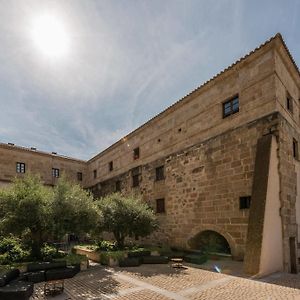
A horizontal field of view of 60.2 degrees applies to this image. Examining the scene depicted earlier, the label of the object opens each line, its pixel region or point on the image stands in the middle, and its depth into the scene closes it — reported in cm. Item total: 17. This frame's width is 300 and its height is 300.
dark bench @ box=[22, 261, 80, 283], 912
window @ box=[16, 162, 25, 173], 2462
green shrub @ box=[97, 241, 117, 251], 1485
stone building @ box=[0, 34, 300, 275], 1094
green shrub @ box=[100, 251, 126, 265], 1257
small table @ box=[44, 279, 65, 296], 766
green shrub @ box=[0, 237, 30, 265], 1078
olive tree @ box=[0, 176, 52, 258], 1084
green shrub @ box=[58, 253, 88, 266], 1106
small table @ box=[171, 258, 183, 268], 1152
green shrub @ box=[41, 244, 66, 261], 1158
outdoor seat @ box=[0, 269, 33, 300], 688
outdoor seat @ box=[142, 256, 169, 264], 1292
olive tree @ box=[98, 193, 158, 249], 1425
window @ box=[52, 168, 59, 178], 2708
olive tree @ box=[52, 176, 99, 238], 1131
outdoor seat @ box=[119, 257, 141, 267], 1214
